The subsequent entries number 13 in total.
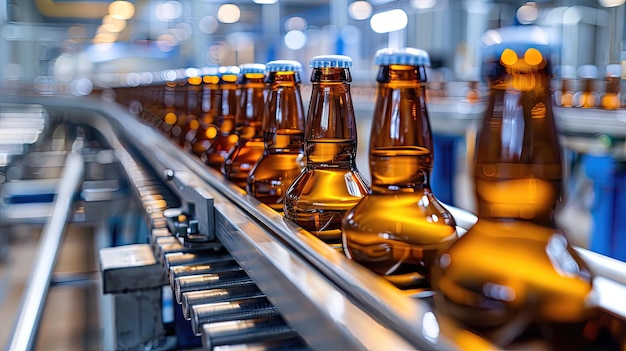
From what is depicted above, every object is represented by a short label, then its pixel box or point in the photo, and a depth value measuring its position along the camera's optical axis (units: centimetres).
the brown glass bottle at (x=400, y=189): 50
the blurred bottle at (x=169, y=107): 203
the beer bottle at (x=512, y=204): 37
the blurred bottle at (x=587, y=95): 292
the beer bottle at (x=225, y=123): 115
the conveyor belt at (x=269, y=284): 39
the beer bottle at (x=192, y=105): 154
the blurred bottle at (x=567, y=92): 299
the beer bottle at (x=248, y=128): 93
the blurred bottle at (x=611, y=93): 271
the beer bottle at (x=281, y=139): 78
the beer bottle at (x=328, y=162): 62
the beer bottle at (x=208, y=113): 131
